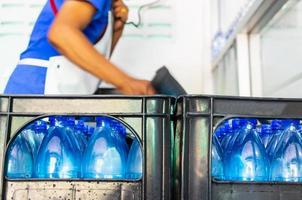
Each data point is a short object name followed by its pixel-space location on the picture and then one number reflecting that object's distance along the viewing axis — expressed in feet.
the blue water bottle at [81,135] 3.10
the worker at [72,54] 3.73
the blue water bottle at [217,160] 2.96
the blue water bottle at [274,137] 3.09
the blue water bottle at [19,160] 2.92
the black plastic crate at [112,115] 2.79
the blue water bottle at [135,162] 2.94
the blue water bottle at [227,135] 3.09
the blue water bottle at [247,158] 2.98
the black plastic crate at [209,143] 2.79
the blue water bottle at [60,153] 2.96
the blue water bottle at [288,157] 2.97
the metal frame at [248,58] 6.38
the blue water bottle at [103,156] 2.96
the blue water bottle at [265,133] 3.14
